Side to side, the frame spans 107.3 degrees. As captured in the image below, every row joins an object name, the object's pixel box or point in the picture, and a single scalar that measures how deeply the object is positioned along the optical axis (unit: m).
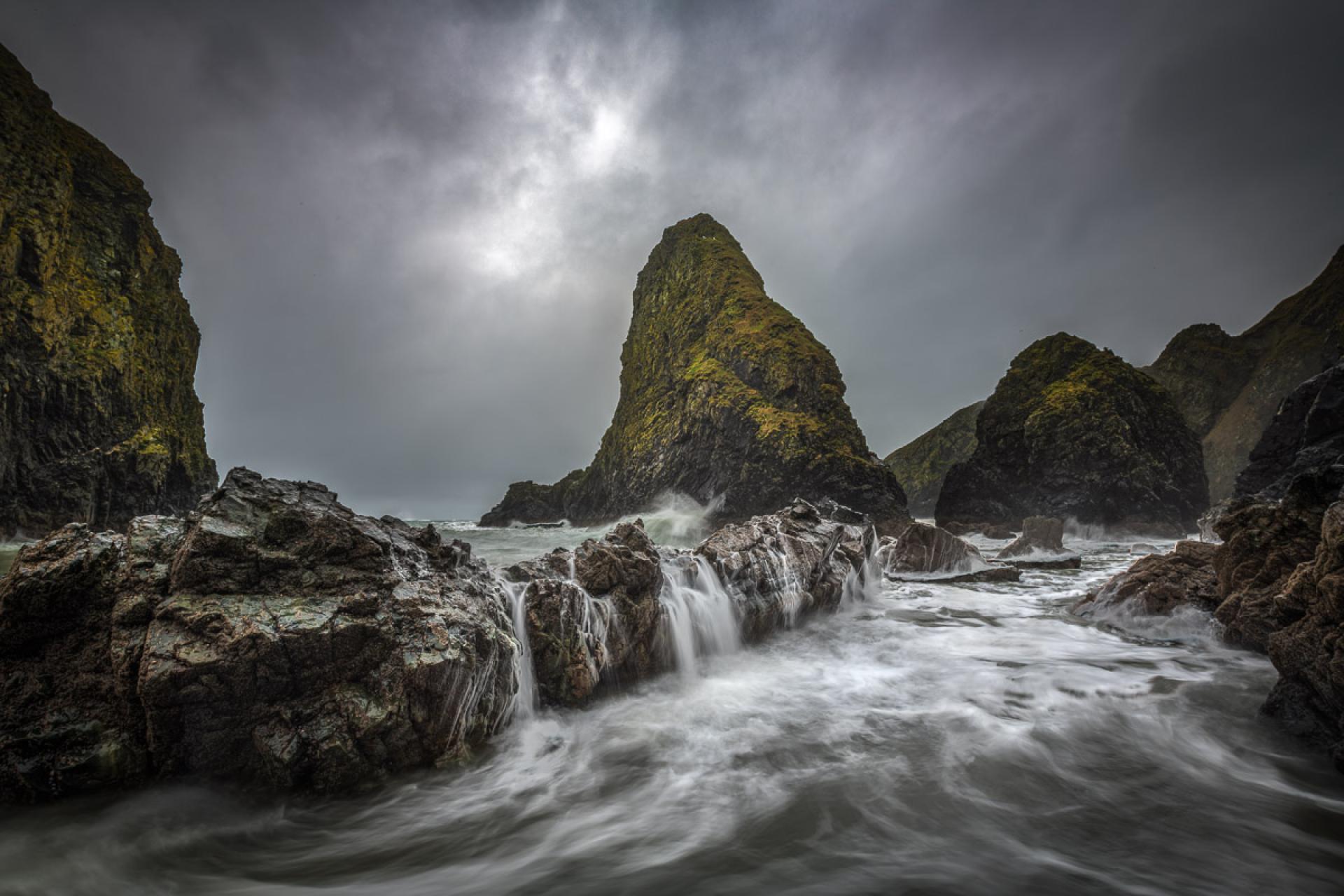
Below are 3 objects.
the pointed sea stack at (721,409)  30.17
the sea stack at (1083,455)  30.23
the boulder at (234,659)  2.70
